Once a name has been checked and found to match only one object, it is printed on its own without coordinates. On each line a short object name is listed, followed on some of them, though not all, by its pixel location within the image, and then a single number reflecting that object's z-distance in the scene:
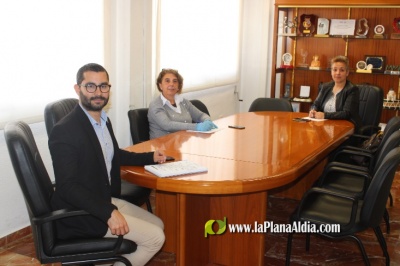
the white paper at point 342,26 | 5.80
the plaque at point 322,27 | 5.94
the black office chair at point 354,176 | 2.73
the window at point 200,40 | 4.69
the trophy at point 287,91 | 6.35
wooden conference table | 2.22
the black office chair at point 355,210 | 2.28
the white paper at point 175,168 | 2.26
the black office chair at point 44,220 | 1.94
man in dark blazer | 1.99
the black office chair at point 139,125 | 3.49
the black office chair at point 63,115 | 2.77
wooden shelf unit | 5.76
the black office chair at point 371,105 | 4.70
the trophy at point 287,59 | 6.26
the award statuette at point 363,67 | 5.74
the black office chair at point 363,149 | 3.28
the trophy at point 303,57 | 6.29
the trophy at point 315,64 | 6.03
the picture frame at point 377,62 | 5.72
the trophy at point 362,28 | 5.74
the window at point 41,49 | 2.98
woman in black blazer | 4.34
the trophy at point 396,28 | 5.56
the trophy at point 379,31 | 5.66
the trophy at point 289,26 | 6.13
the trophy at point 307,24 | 6.00
